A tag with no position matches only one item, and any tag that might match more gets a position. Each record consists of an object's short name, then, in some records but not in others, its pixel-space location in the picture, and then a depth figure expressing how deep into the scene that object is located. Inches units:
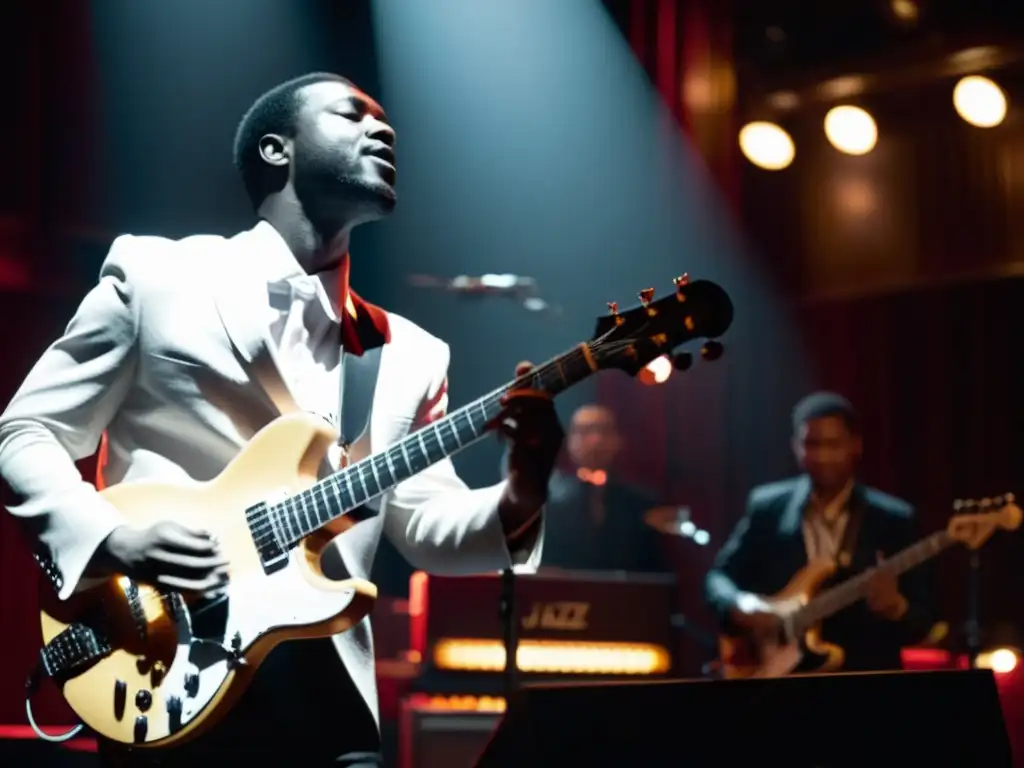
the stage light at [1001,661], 178.0
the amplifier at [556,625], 197.3
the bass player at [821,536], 204.7
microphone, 251.0
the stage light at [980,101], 245.8
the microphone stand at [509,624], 127.8
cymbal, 229.1
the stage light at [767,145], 256.8
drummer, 232.8
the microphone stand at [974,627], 199.0
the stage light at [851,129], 255.1
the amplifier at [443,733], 185.2
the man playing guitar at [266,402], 94.3
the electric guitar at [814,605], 204.2
